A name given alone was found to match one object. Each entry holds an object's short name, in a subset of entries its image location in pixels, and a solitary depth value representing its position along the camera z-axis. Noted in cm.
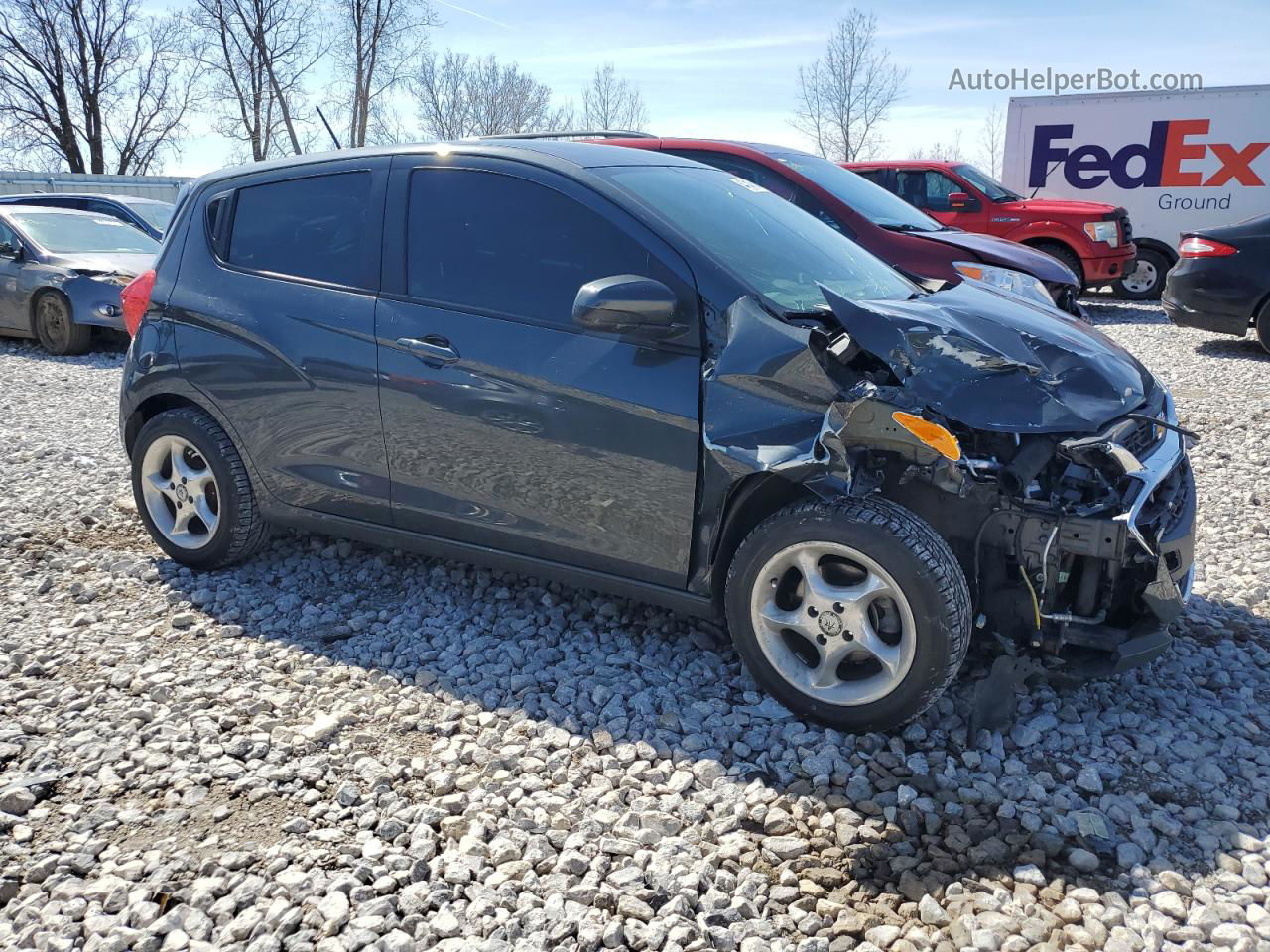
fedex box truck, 1445
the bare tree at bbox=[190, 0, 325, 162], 3597
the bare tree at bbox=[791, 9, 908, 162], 4038
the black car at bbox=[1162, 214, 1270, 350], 934
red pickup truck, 1272
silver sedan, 1092
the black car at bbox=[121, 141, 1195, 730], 307
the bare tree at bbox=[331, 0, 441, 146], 3531
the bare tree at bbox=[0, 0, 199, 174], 3538
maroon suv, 756
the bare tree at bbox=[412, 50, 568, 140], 4628
